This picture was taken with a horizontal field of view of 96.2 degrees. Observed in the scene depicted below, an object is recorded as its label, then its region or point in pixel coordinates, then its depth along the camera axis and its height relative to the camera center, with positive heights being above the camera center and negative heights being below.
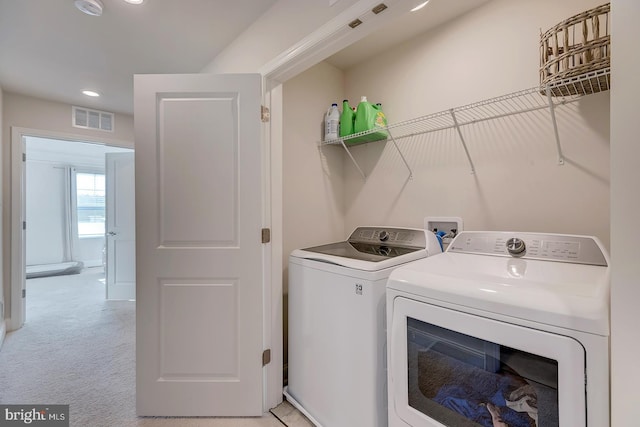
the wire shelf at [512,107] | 1.19 +0.53
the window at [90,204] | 6.07 +0.19
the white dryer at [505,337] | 0.73 -0.37
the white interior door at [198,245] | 1.61 -0.19
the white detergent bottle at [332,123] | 2.07 +0.64
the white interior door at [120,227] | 3.77 -0.19
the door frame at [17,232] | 2.83 -0.19
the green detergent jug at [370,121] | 1.91 +0.61
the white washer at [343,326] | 1.25 -0.56
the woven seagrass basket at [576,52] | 1.07 +0.61
